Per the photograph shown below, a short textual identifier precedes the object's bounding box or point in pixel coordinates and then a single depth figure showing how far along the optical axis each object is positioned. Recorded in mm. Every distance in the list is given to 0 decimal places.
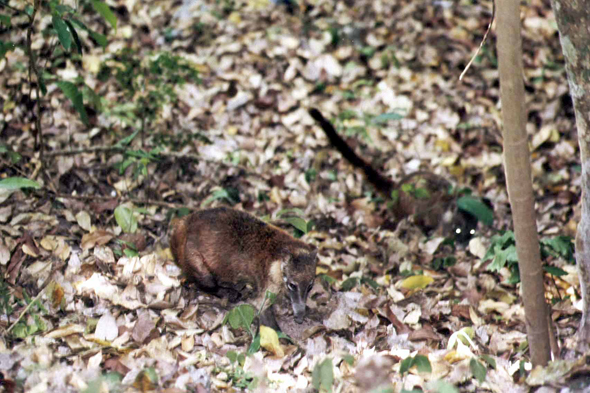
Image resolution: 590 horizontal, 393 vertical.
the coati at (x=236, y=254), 8273
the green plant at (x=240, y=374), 6629
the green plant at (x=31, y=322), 7113
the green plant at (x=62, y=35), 7602
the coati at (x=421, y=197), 11250
